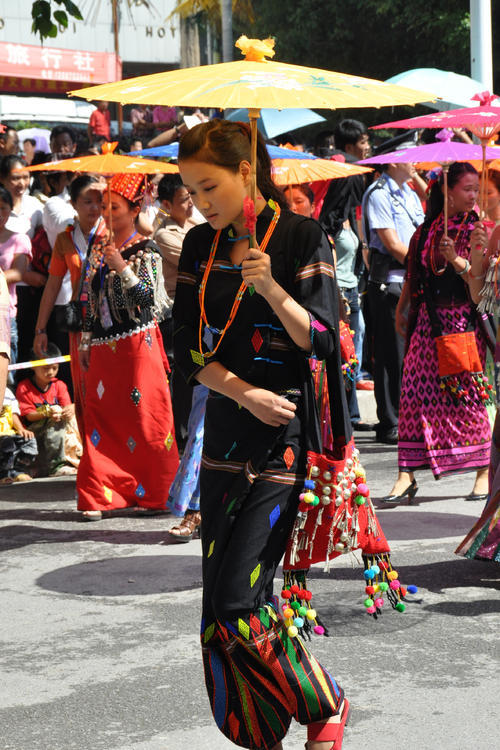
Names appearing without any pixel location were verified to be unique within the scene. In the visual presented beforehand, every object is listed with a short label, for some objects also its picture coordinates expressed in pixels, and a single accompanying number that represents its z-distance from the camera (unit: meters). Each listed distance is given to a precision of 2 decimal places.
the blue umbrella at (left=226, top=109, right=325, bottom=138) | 25.53
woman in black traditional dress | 7.04
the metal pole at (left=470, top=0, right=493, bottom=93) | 23.47
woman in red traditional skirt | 14.99
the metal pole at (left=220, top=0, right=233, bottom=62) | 44.87
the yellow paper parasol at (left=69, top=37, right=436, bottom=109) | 7.09
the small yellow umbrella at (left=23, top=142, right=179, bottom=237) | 14.71
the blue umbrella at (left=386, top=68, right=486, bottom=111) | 20.50
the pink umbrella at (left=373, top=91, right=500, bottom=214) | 12.87
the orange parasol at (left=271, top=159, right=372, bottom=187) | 14.91
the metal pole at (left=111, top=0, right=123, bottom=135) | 40.14
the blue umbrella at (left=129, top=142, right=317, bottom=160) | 16.27
